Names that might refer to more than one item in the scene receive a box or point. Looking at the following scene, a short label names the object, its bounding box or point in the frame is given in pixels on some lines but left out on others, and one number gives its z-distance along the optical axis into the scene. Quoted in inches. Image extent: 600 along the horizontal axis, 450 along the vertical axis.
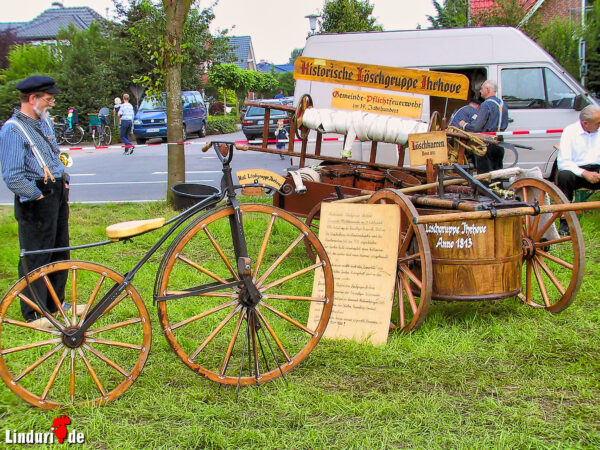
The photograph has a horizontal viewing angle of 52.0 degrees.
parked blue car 874.8
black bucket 325.7
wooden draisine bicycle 122.8
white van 349.4
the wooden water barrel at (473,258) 154.9
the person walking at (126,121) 754.8
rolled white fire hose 206.5
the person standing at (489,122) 300.5
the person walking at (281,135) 642.1
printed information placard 159.5
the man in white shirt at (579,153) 263.4
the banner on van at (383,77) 201.5
